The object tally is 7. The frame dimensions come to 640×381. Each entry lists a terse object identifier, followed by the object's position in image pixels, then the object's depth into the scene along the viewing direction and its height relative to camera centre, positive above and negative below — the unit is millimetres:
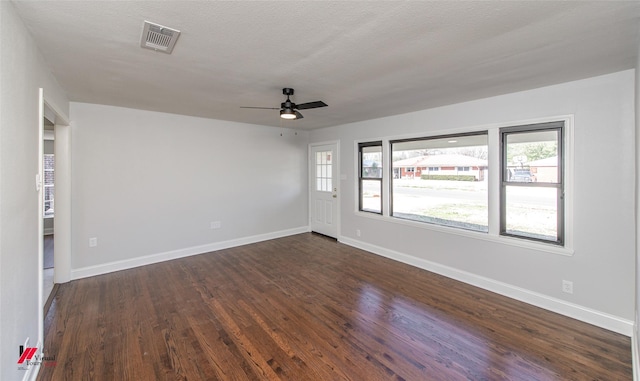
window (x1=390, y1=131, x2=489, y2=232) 3592 +115
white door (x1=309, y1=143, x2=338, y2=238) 5723 -3
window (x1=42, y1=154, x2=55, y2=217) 6148 +47
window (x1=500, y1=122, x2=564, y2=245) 2896 +90
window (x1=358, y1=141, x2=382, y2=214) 4867 +264
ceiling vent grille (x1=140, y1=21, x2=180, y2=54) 1755 +1065
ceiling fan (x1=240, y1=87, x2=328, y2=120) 2945 +938
